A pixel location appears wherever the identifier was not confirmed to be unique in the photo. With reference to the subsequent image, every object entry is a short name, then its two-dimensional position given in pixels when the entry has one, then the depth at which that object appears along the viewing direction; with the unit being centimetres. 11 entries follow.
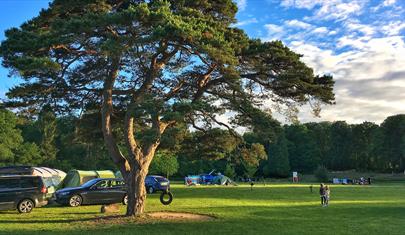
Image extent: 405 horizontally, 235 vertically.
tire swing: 2332
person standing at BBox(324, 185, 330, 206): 2384
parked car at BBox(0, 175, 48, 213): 1969
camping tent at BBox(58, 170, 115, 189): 3023
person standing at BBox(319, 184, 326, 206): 2400
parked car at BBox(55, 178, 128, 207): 2276
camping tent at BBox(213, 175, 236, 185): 5775
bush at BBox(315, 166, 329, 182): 7319
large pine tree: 1320
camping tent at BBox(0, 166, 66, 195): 2509
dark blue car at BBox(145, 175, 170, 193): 3406
